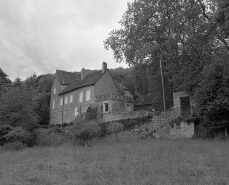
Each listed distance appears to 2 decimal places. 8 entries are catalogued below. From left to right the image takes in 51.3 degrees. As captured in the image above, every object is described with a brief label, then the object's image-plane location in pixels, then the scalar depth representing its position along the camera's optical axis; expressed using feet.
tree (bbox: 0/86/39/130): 72.35
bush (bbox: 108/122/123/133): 65.07
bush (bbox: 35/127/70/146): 67.51
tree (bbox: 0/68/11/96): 113.31
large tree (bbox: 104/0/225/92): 60.90
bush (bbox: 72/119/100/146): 53.33
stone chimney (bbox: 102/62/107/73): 99.97
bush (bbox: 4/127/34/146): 62.18
